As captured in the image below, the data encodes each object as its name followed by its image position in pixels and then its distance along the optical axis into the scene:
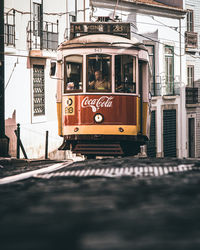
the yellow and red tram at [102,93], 14.48
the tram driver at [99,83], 14.55
